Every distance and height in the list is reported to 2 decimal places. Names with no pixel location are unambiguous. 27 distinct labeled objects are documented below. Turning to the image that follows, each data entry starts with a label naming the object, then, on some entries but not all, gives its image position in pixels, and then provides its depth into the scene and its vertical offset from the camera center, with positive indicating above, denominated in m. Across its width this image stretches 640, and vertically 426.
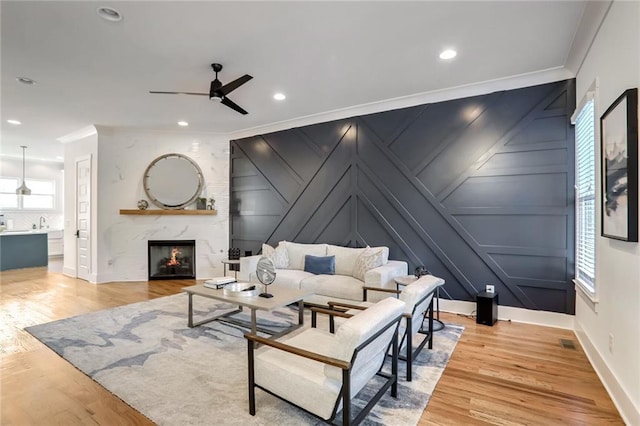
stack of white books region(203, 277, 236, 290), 3.78 -0.85
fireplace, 6.67 -0.98
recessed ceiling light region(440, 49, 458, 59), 3.32 +1.73
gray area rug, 2.13 -1.36
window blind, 3.01 +0.21
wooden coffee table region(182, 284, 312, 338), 3.11 -0.91
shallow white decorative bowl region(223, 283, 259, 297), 3.42 -0.86
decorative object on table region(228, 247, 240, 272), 6.20 -0.82
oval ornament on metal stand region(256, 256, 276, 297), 3.38 -0.63
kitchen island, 7.60 -0.89
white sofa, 4.05 -0.86
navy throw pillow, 4.82 -0.80
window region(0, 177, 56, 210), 8.87 +0.56
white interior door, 6.43 -0.07
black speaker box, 3.78 -1.16
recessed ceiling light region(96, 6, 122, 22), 2.59 +1.71
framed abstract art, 1.99 +0.33
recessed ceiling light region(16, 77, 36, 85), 3.94 +1.72
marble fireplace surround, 6.29 +0.17
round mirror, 6.61 +0.70
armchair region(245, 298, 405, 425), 1.72 -0.96
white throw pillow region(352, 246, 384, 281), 4.24 -0.65
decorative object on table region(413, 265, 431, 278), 4.07 -0.76
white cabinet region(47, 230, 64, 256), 9.57 -0.88
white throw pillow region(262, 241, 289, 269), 5.20 -0.69
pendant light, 8.47 +0.65
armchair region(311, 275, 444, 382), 2.47 -0.81
